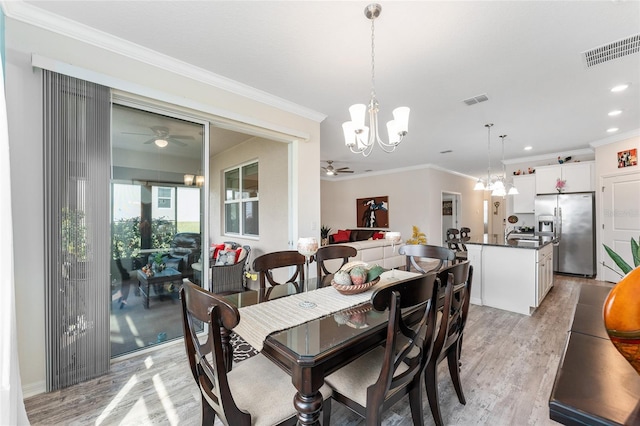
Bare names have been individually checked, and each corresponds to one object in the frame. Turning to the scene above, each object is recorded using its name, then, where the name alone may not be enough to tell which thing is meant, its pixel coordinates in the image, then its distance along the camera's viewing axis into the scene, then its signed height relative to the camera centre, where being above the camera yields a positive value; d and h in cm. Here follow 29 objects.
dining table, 103 -56
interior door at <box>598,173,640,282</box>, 435 -9
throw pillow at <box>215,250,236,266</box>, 410 -74
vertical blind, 180 -11
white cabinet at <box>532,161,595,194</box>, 518 +72
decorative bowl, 164 -50
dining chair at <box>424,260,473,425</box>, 141 -75
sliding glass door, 220 -9
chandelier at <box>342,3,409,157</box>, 176 +66
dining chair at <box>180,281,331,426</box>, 93 -82
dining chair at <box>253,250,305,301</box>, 192 -41
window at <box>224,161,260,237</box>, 469 +23
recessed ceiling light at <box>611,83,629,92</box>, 278 +135
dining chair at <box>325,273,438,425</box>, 106 -82
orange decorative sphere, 51 -22
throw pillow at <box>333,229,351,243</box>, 795 -79
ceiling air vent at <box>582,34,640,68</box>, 205 +135
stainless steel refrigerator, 508 -37
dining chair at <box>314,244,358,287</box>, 218 -40
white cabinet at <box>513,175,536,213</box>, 600 +39
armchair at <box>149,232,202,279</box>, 250 -40
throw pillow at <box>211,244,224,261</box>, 451 -68
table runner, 122 -56
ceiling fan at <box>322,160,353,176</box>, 627 +106
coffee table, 234 -64
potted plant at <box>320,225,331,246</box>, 889 -74
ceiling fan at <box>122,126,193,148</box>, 238 +72
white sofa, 431 -75
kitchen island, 326 -84
